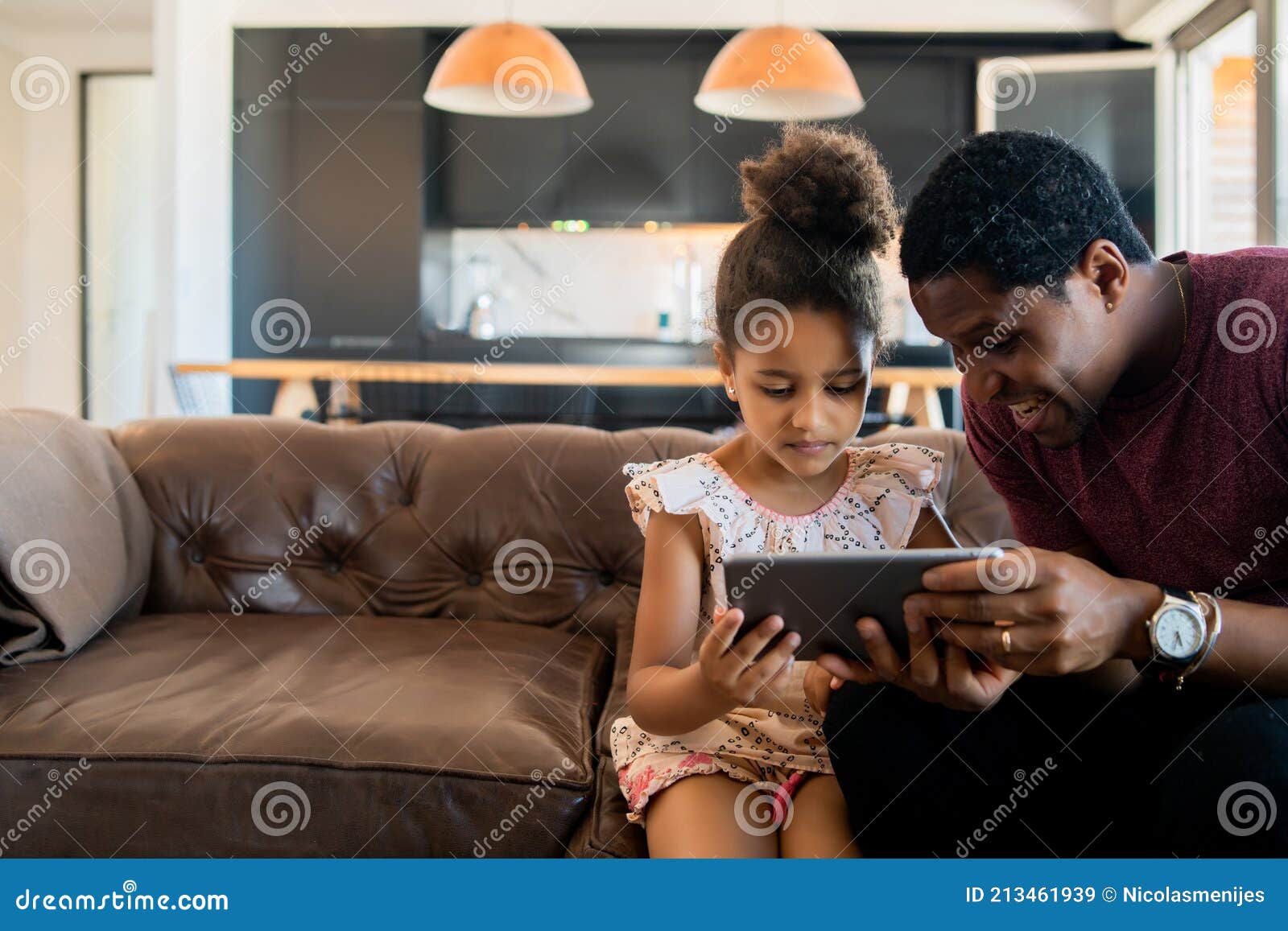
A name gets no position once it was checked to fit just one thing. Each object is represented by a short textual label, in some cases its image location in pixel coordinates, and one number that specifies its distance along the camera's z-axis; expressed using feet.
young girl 3.53
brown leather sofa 3.88
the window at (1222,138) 13.93
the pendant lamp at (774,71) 10.43
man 3.06
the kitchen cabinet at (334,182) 17.46
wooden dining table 11.45
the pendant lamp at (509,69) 10.40
